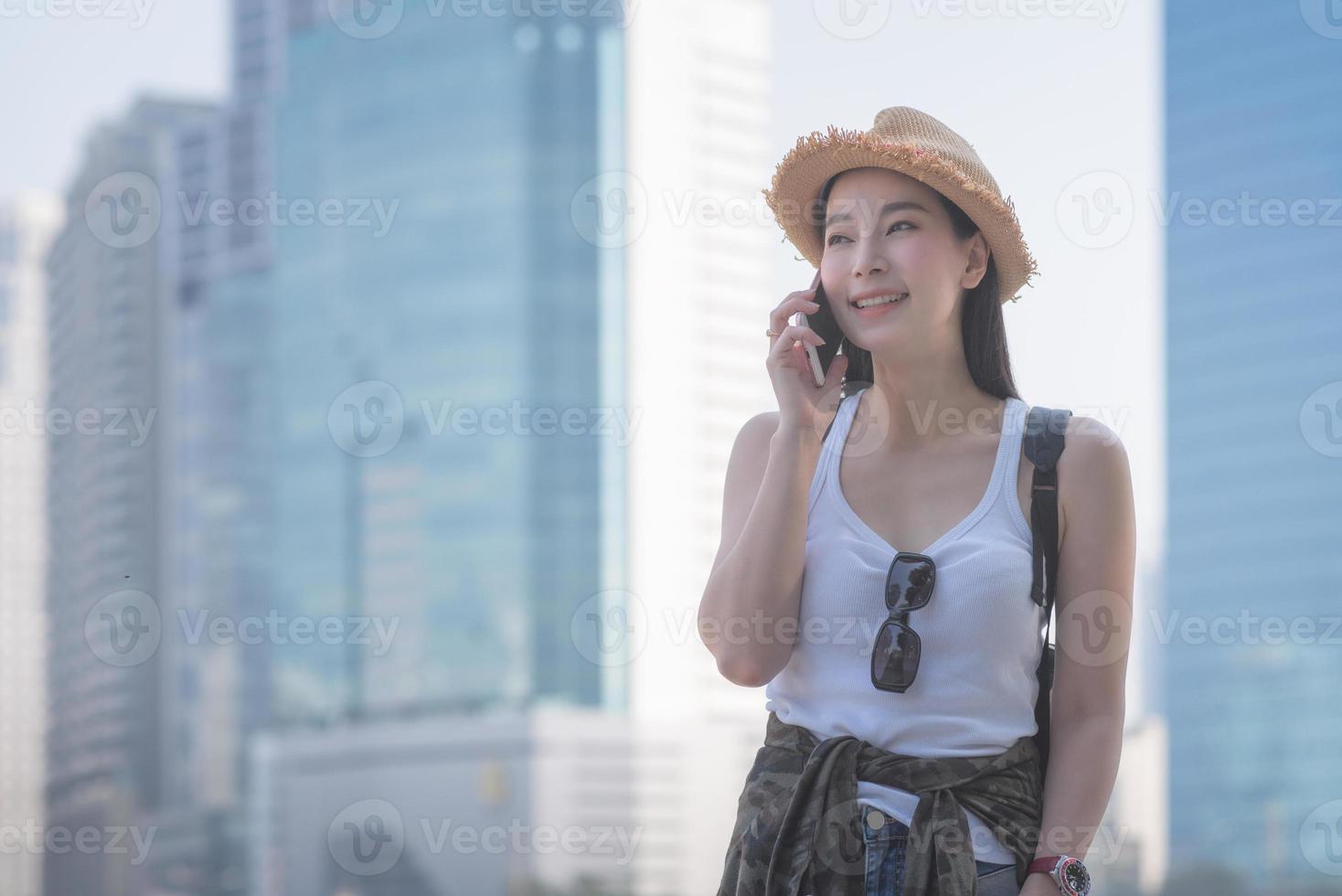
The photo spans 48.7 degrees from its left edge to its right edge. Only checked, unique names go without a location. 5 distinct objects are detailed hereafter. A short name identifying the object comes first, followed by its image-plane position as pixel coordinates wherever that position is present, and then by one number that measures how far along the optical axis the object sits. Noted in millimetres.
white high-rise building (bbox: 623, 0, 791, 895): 79562
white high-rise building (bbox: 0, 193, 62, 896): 120062
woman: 2076
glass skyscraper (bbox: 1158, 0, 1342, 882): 85375
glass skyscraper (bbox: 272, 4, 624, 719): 77688
